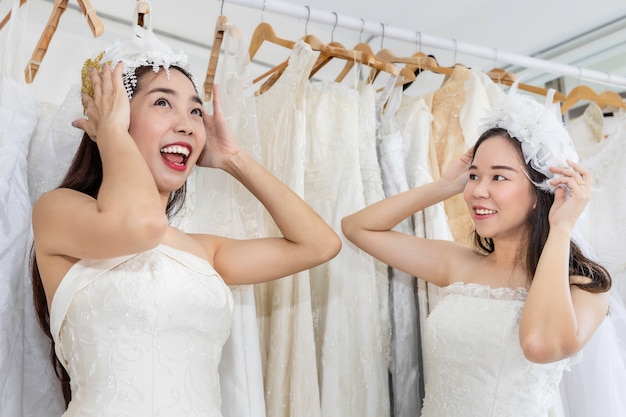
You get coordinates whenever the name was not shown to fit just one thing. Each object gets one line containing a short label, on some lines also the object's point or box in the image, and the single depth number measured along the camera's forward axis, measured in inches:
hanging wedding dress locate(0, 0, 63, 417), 55.7
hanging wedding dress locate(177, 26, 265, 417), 61.6
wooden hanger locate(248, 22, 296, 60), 74.5
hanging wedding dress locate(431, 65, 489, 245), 79.0
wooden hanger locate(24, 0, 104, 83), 62.2
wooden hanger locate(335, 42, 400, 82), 75.8
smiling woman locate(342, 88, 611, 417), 57.1
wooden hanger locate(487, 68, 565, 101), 88.1
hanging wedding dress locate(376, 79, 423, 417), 70.7
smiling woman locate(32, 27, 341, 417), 48.9
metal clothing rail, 72.5
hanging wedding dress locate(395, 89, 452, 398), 72.9
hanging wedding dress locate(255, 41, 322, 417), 63.8
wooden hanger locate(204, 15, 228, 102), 69.8
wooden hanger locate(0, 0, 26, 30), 65.4
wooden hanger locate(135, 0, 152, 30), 64.3
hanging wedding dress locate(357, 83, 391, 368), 72.7
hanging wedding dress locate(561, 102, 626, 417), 70.6
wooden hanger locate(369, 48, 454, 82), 79.5
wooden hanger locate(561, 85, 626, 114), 92.5
